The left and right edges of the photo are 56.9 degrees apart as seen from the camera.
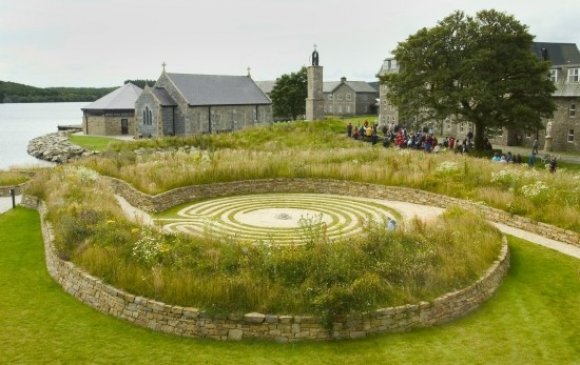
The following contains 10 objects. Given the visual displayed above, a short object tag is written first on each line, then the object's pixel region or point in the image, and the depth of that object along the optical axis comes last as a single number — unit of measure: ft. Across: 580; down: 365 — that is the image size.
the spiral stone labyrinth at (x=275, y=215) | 56.90
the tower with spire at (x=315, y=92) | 150.61
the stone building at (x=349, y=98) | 266.77
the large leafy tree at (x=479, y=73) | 108.78
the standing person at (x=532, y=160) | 96.80
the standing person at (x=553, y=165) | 87.45
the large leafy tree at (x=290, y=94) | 228.02
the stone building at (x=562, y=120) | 131.03
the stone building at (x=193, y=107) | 173.06
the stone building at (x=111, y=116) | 201.98
